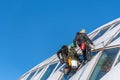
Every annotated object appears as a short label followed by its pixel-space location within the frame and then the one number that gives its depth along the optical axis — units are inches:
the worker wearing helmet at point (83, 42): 718.5
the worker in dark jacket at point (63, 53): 757.3
